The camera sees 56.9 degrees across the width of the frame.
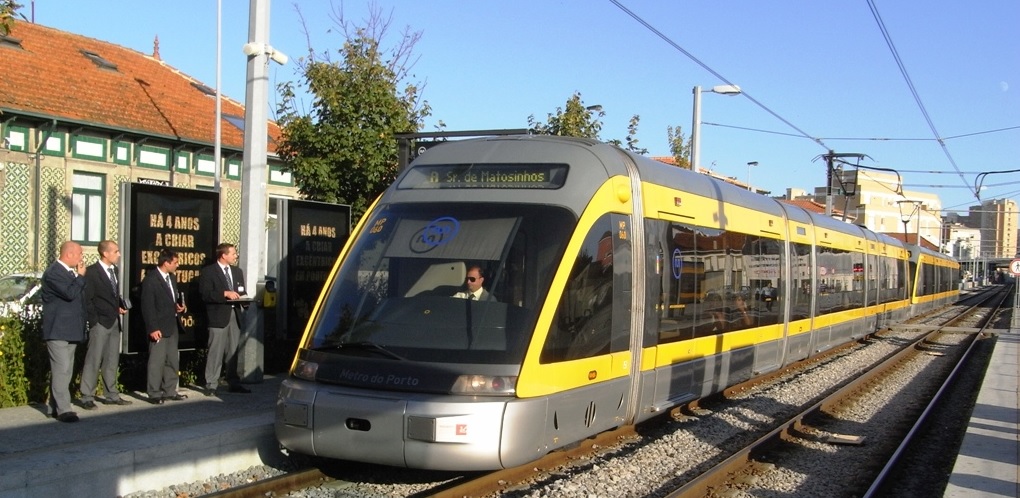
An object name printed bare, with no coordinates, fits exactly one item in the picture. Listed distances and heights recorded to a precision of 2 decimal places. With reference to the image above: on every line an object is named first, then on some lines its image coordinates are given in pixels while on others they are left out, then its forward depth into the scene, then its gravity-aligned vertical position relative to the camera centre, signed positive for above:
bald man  8.23 -0.71
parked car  9.48 -0.61
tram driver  7.31 -0.27
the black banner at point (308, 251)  11.89 -0.02
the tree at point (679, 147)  30.69 +3.62
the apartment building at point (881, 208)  113.38 +7.02
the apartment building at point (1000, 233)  175.00 +6.37
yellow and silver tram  6.81 -0.50
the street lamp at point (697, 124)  21.47 +3.20
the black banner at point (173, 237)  9.89 +0.10
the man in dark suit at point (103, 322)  8.83 -0.73
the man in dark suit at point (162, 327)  9.37 -0.82
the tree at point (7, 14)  9.23 +2.27
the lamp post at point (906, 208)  121.31 +7.16
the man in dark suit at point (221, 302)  10.06 -0.59
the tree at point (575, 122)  19.55 +2.80
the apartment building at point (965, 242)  115.88 +3.05
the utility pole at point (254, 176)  10.45 +0.80
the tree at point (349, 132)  14.53 +1.83
